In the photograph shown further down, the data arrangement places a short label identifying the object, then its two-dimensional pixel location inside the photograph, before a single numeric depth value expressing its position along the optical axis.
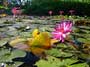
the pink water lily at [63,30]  0.78
